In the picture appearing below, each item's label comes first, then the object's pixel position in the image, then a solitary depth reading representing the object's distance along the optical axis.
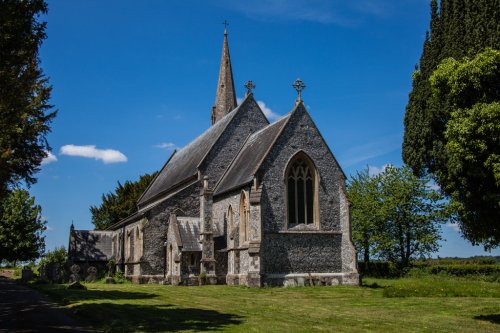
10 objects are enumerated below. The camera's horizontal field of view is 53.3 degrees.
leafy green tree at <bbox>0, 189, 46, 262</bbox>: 53.03
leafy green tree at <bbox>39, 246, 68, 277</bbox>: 39.14
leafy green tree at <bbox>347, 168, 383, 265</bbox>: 45.75
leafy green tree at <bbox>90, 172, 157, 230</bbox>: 61.47
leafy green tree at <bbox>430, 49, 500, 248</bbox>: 13.87
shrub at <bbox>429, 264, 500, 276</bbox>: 35.56
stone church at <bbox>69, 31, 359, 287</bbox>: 27.59
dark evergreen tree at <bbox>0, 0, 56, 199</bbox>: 12.83
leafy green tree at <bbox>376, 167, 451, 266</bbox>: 44.47
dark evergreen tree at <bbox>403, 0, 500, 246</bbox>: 20.38
